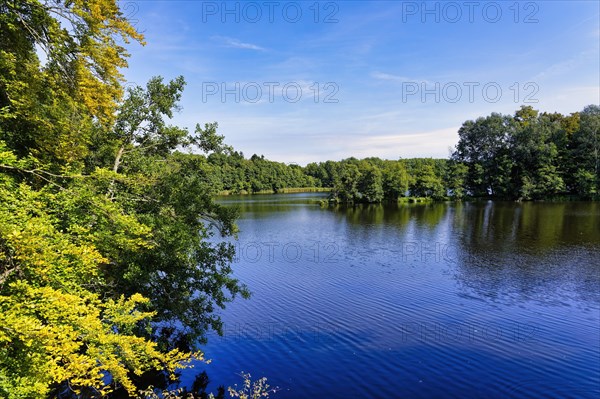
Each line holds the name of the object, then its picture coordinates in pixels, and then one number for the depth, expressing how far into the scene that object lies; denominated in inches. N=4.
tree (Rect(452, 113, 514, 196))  3176.7
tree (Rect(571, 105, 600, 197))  2763.3
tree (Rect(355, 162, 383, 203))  3369.6
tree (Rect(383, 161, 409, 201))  3440.0
